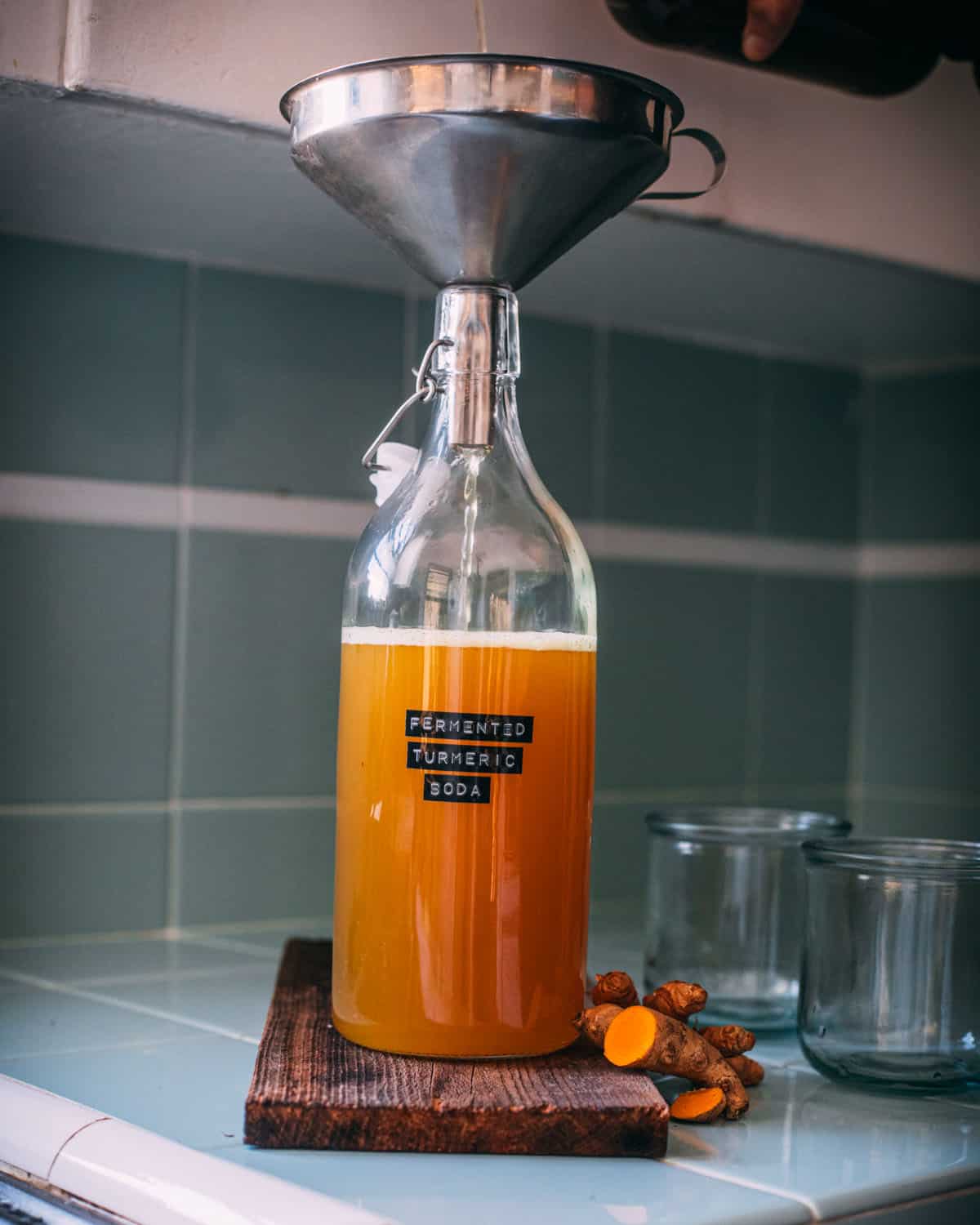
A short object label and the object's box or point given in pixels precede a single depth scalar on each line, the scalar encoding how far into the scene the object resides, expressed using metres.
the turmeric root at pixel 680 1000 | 0.75
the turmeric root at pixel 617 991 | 0.78
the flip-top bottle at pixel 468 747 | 0.73
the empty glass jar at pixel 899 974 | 0.75
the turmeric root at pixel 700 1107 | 0.70
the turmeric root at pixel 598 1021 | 0.74
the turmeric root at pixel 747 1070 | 0.77
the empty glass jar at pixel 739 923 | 0.89
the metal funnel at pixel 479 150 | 0.70
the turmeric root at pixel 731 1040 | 0.76
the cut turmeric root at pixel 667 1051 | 0.70
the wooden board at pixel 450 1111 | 0.64
